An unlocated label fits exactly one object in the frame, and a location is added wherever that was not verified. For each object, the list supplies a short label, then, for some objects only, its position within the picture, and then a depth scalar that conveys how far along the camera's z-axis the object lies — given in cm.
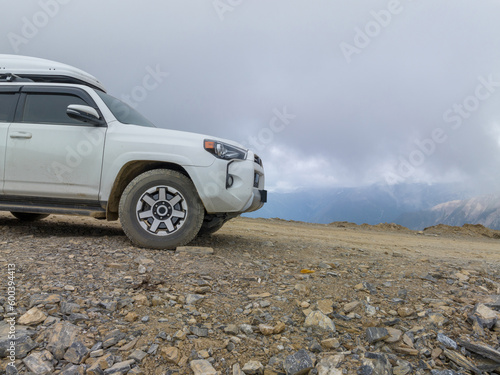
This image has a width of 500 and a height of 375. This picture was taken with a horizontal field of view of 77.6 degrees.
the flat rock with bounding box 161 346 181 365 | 169
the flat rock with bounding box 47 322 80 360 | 172
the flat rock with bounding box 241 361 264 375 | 166
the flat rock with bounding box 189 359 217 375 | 163
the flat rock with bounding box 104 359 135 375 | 160
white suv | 366
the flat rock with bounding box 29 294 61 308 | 211
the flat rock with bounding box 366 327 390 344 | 199
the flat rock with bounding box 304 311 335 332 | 209
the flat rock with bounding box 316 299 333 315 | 231
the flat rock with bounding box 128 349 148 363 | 168
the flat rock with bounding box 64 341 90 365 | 167
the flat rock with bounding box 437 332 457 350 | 198
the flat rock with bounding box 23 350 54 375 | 160
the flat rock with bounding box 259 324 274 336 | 199
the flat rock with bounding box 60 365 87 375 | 158
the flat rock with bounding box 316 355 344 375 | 167
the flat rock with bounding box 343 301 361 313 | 236
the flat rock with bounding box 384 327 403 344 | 200
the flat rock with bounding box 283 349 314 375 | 167
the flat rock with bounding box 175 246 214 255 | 356
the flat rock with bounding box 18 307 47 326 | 193
